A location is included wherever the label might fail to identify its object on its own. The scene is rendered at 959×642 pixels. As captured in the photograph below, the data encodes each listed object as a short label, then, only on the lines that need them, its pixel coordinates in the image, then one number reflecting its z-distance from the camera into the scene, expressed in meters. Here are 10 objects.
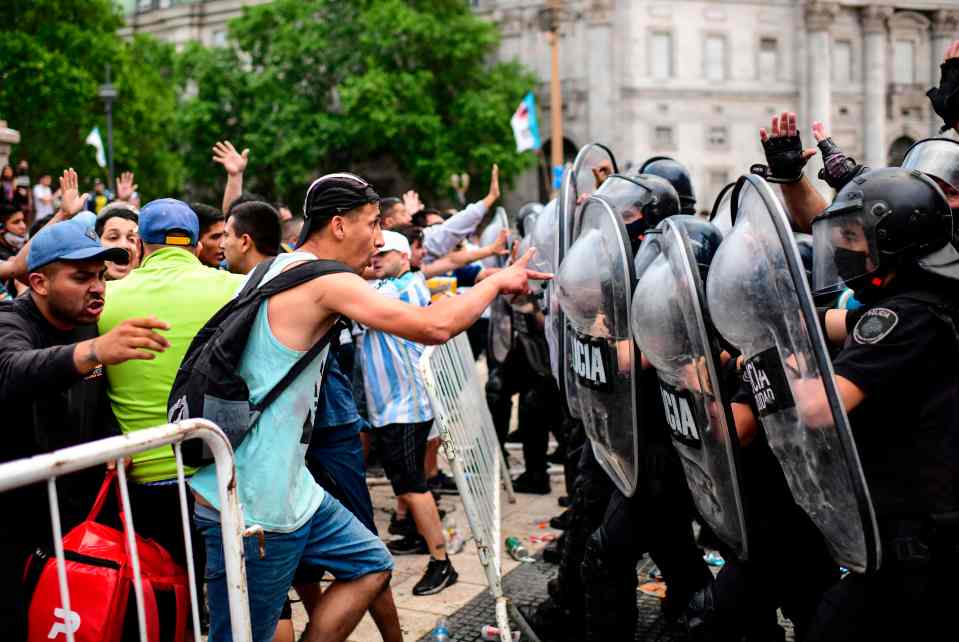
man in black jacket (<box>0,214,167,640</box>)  2.94
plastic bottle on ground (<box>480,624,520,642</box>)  4.48
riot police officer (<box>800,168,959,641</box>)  2.63
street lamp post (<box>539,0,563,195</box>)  23.07
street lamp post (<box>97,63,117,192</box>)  23.19
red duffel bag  2.89
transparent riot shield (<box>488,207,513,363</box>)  7.73
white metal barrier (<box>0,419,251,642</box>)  2.23
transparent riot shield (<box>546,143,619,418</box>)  4.20
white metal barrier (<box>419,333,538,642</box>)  4.36
